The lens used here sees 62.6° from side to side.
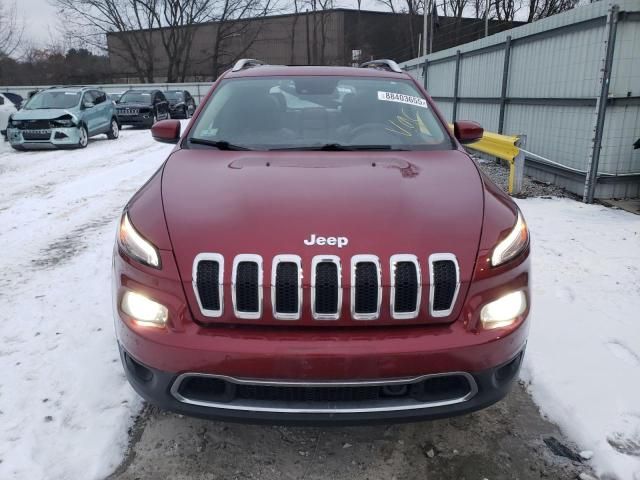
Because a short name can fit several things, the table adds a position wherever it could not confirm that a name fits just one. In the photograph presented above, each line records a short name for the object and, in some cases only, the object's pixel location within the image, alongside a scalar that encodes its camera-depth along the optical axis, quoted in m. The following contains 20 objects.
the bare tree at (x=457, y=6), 46.59
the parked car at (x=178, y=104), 25.89
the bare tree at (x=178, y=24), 47.16
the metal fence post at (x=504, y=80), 10.34
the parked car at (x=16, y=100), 16.97
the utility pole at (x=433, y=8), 35.39
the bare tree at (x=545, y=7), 35.72
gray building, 51.25
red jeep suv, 1.99
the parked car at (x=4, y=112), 15.10
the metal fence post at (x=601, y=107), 6.82
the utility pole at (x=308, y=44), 54.06
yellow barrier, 7.59
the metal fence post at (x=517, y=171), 7.57
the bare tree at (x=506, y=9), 42.41
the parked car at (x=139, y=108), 20.48
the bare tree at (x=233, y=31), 49.28
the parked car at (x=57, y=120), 13.19
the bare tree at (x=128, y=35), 45.81
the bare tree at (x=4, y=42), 31.43
